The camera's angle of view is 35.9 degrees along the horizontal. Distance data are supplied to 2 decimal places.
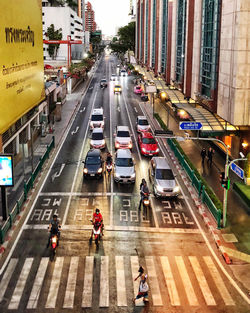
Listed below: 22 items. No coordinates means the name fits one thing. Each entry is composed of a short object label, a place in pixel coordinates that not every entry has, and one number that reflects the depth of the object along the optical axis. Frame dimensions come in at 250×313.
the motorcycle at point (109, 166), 31.56
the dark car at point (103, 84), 92.36
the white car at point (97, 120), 48.66
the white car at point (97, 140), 39.75
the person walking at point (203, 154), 35.12
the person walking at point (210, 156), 34.81
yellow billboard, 21.80
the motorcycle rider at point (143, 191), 24.97
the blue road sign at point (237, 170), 20.64
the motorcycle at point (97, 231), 20.42
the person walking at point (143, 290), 15.18
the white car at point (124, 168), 29.47
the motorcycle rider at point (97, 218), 20.34
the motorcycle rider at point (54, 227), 19.50
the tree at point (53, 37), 130.30
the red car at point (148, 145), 37.84
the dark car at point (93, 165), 30.49
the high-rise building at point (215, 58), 29.55
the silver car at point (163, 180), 26.70
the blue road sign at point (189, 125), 24.23
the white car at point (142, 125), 46.98
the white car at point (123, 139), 39.41
